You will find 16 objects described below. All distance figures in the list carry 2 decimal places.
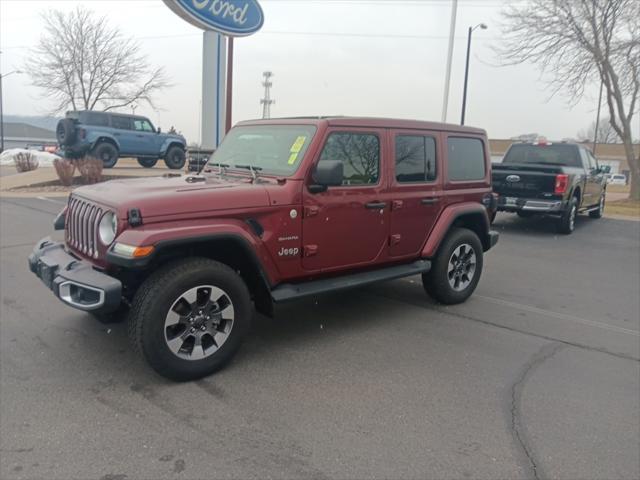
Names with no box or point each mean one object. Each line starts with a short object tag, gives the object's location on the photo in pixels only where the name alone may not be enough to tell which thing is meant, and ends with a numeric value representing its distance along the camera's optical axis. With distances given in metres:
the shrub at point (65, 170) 16.36
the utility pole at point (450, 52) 21.23
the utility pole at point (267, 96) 19.20
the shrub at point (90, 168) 16.28
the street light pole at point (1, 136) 42.35
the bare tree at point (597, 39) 16.47
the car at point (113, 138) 17.53
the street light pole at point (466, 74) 26.59
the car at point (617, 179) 50.73
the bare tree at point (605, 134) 77.67
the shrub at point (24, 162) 21.14
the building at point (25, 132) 80.94
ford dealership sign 12.60
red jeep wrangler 3.41
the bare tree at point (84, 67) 28.25
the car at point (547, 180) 10.54
